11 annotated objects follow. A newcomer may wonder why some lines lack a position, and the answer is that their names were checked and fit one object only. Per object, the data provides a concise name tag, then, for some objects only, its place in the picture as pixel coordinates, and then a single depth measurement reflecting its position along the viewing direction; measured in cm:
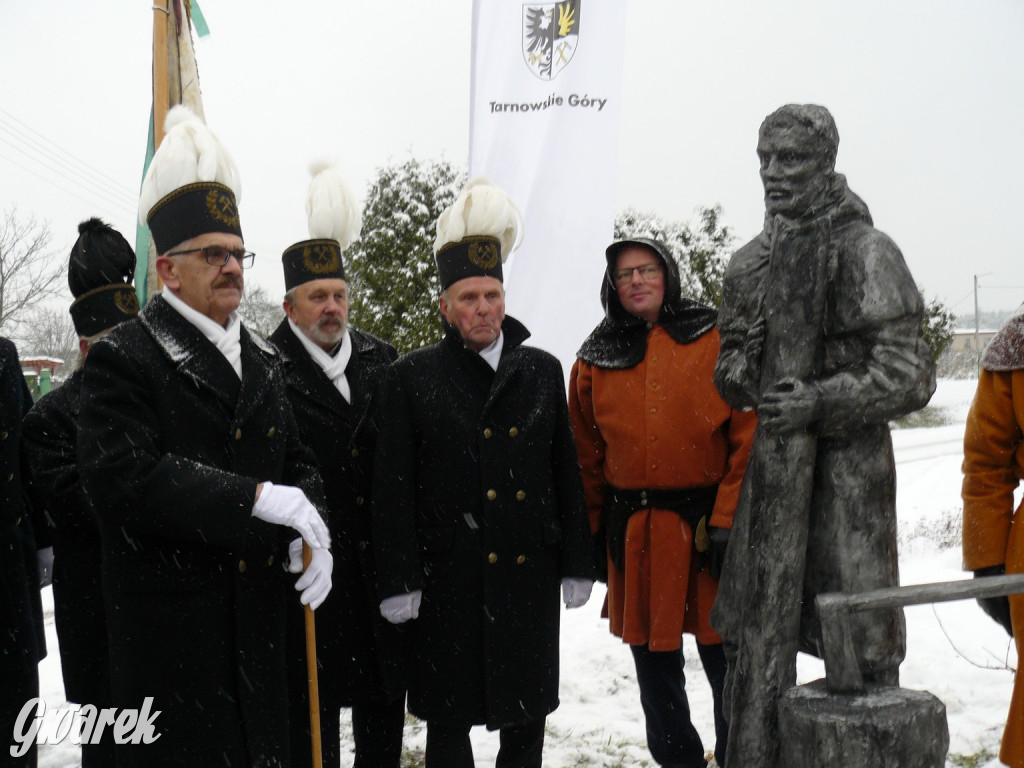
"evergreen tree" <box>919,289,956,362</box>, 1631
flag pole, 660
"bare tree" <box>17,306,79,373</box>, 3728
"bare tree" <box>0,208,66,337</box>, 3002
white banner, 565
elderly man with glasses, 264
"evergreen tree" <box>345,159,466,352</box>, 1038
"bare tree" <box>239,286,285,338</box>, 2831
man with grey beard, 367
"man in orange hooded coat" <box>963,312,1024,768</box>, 306
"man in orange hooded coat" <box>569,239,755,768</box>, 368
